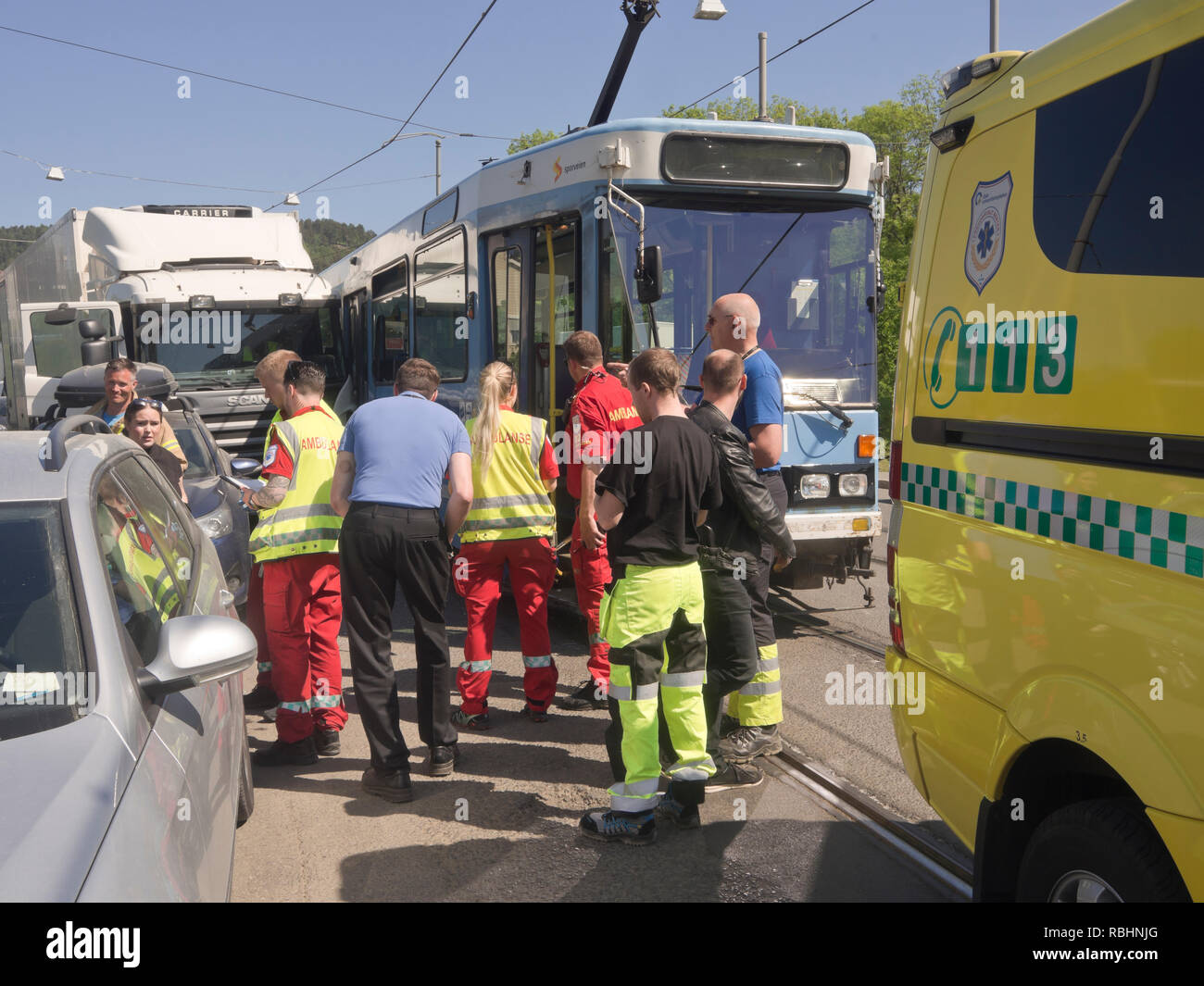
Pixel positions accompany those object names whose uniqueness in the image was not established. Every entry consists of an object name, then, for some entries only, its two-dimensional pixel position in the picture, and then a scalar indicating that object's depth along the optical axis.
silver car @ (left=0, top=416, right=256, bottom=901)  1.95
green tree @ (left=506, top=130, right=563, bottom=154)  40.28
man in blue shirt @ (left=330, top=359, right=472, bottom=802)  4.73
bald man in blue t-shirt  5.05
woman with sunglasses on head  6.00
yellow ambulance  2.09
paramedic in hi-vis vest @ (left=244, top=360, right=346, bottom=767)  5.07
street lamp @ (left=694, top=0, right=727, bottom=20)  15.61
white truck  12.89
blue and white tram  7.08
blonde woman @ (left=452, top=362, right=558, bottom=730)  5.61
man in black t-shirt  4.19
